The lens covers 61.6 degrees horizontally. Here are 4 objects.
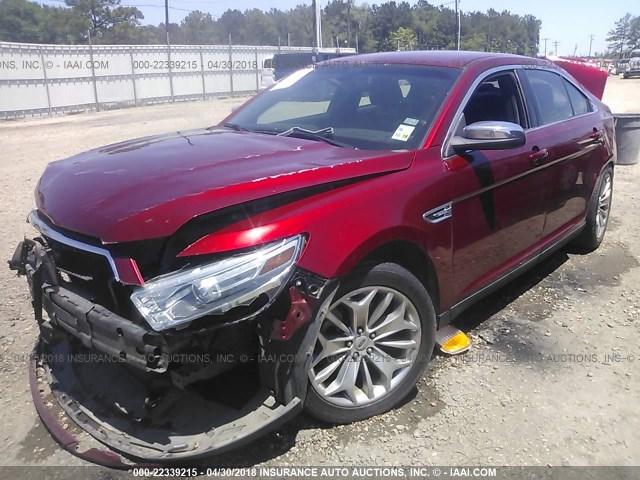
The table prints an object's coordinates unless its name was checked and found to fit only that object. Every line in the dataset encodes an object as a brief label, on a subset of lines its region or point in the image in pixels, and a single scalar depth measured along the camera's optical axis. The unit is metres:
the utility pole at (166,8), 40.17
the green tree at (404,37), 65.81
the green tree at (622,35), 119.44
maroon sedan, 2.11
